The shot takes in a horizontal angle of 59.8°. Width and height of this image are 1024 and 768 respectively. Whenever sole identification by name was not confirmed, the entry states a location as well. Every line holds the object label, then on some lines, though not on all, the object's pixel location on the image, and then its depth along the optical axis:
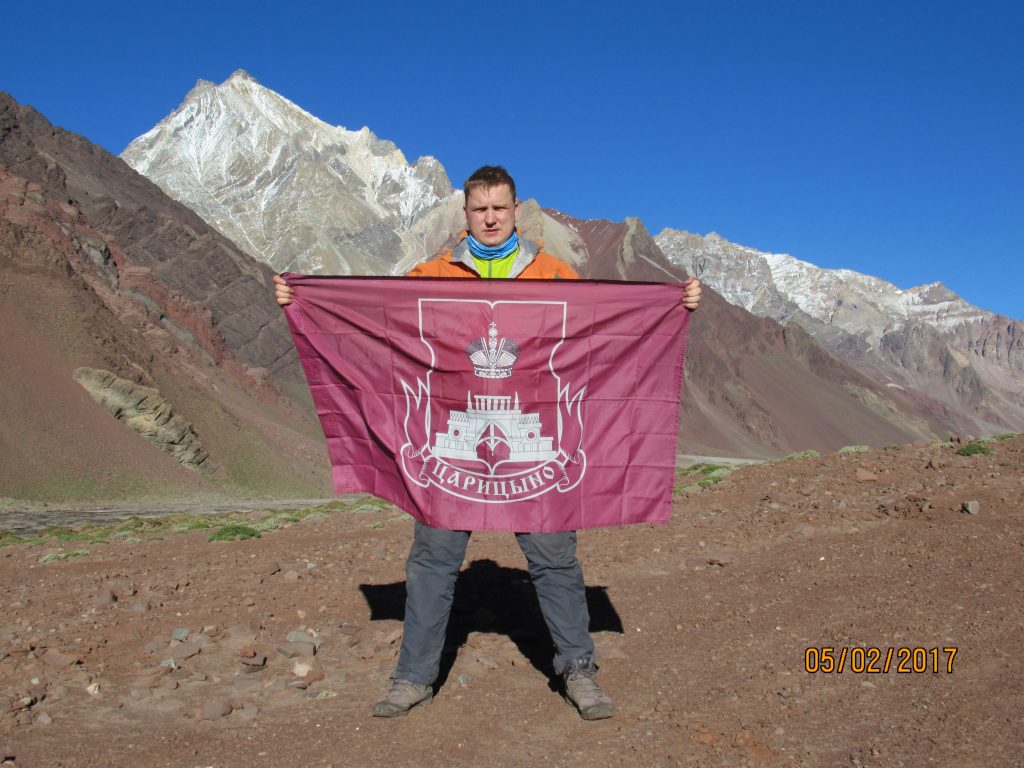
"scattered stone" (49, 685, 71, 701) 5.50
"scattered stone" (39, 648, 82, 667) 6.01
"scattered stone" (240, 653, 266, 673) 6.06
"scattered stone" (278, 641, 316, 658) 6.34
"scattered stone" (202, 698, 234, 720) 5.30
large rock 41.25
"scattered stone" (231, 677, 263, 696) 5.71
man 5.48
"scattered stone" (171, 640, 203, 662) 6.27
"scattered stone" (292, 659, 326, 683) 5.94
